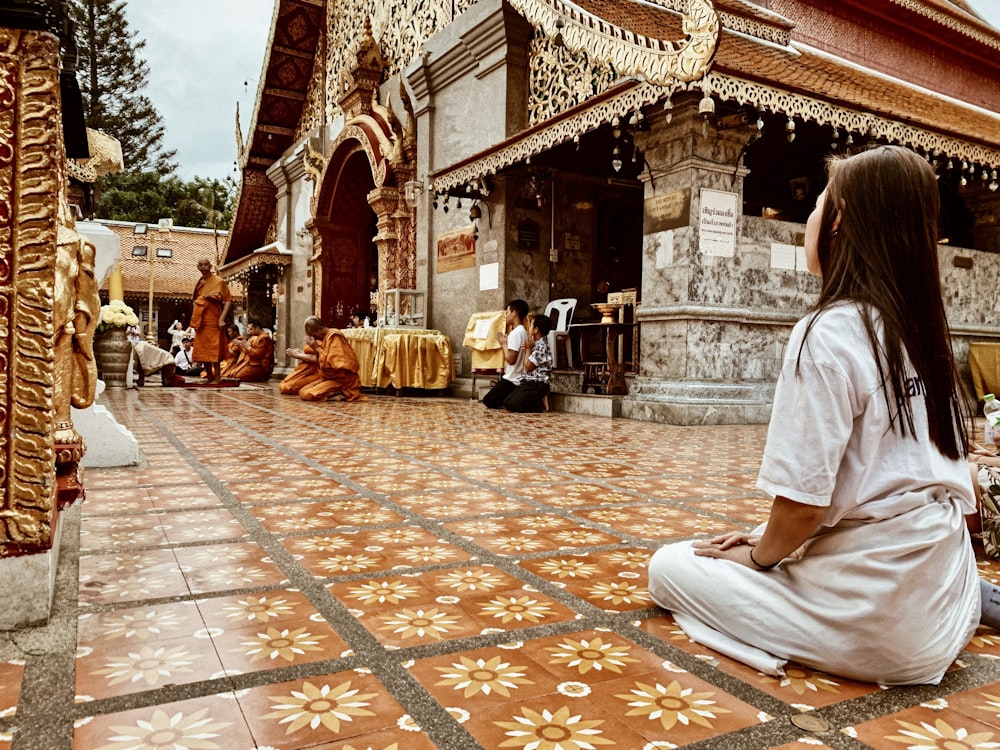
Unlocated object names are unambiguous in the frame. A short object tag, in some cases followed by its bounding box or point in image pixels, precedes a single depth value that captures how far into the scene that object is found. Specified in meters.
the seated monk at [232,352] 14.52
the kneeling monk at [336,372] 10.21
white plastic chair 9.60
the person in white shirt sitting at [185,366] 18.00
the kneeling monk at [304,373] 10.93
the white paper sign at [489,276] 10.15
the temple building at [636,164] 7.08
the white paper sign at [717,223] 7.16
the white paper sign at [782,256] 7.67
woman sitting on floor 1.51
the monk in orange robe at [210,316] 13.07
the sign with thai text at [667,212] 7.14
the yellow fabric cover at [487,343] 9.74
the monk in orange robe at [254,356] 14.34
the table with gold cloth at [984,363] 9.16
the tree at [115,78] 28.89
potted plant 10.66
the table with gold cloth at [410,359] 10.93
